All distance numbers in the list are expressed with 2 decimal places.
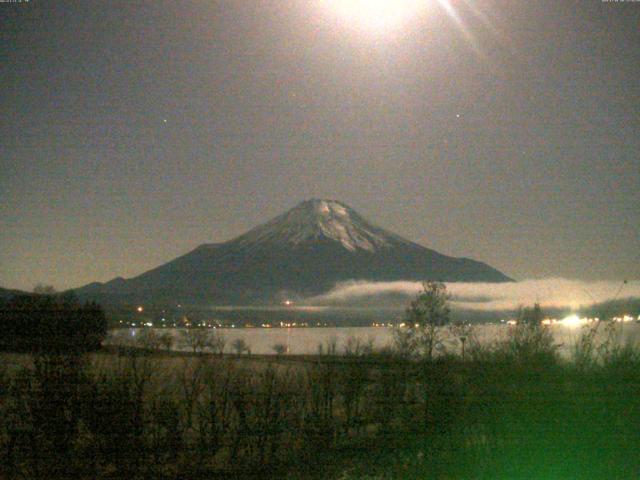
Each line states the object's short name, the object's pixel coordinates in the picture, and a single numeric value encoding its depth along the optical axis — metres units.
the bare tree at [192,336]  36.37
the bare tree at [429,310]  19.36
